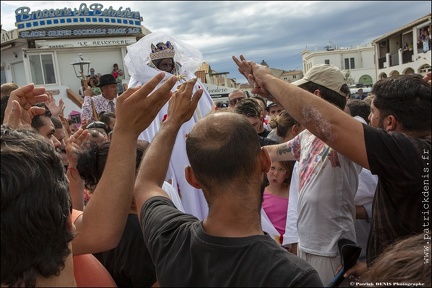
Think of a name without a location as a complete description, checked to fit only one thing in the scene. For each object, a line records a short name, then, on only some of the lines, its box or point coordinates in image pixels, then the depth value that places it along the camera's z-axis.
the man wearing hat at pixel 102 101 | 6.23
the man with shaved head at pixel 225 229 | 1.13
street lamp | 9.32
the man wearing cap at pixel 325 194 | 2.05
